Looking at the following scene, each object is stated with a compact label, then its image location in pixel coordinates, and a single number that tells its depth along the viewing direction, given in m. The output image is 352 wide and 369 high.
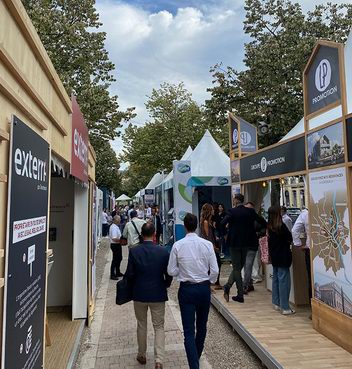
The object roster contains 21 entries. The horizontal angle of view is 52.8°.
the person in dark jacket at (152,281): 3.93
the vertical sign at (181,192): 11.20
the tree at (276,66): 13.58
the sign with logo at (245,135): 8.90
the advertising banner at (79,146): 4.20
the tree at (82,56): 12.68
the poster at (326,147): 4.29
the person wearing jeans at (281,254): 5.59
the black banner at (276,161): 5.42
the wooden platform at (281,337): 3.84
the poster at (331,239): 4.17
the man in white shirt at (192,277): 3.71
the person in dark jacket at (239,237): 6.23
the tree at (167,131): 24.09
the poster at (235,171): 8.74
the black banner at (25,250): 2.02
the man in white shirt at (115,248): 8.98
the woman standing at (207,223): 7.10
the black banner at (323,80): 4.38
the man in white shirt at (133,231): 7.81
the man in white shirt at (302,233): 5.51
